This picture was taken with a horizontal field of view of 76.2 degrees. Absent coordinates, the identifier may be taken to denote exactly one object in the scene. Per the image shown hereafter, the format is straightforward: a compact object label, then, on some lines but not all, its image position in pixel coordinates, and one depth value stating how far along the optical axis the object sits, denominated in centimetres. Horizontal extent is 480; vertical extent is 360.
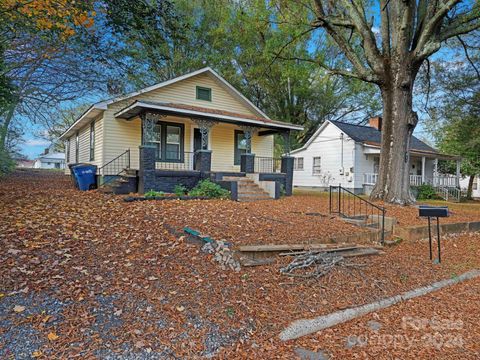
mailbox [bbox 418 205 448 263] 533
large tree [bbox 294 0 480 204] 1054
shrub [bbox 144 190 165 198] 923
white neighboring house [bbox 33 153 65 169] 6556
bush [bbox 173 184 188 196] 1034
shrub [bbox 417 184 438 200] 1884
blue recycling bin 1160
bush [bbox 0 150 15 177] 1427
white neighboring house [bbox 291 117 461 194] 1995
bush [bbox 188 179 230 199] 1006
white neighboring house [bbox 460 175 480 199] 3034
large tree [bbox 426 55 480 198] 1328
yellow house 1075
